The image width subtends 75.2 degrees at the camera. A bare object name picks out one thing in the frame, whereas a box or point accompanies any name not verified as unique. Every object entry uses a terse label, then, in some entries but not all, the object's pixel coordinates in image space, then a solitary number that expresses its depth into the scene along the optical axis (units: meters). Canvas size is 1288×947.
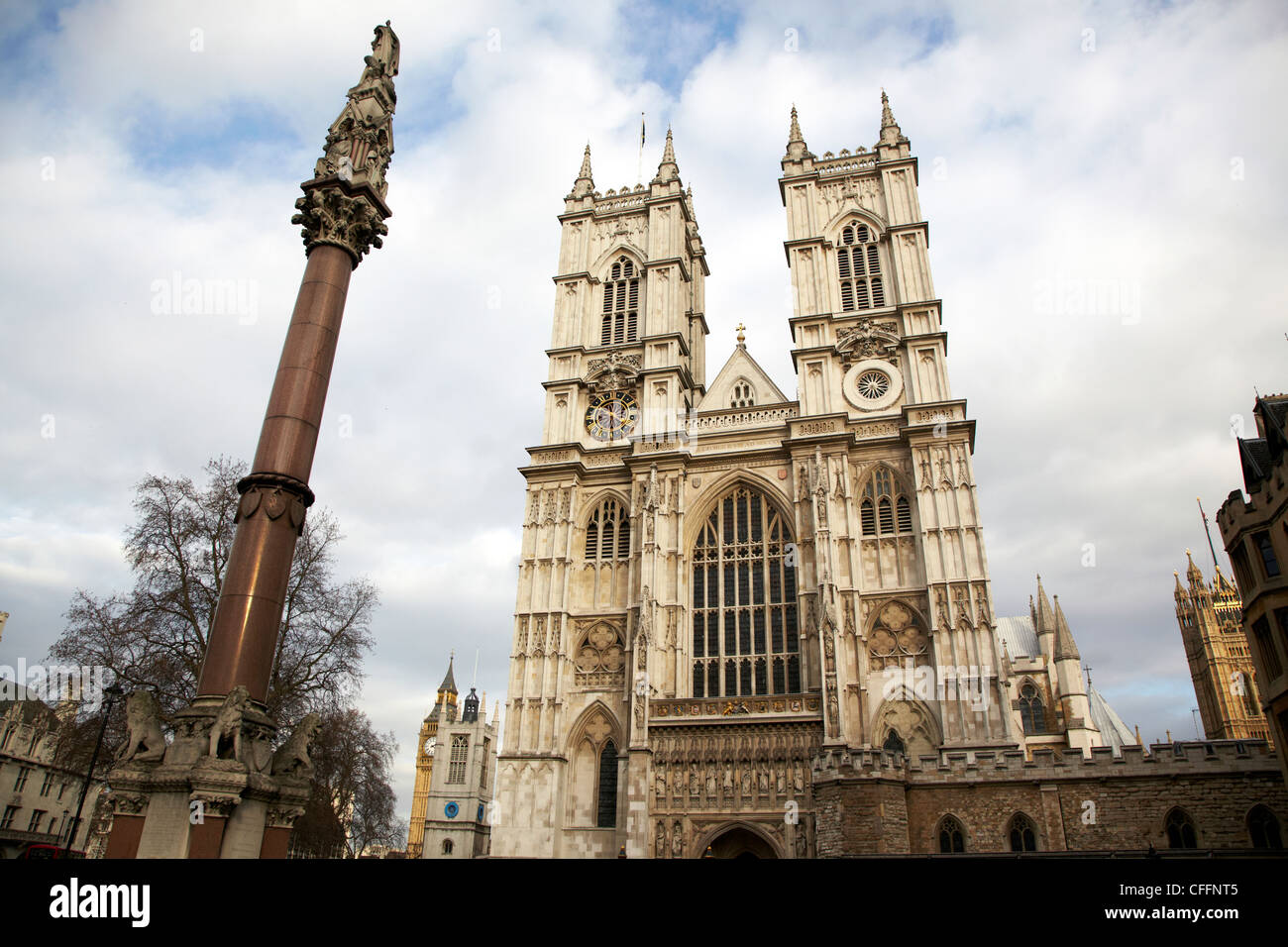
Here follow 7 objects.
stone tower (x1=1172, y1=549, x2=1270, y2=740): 66.81
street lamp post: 18.11
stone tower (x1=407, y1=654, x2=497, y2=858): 67.31
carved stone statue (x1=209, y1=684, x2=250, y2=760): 9.84
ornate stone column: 9.73
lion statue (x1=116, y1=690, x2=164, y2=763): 10.20
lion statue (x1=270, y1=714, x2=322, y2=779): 10.96
